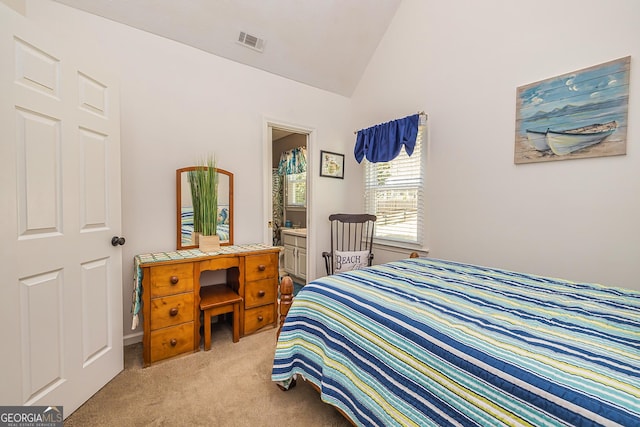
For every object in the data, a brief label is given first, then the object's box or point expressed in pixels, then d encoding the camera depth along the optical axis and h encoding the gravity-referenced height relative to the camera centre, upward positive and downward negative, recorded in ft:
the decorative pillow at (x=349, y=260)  9.77 -1.91
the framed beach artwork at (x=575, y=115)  5.69 +2.17
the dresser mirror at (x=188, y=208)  8.01 -0.02
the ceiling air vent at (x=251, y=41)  8.47 +5.32
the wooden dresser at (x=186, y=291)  6.48 -2.24
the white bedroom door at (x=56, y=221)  4.06 -0.26
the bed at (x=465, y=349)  2.38 -1.52
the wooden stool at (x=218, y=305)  7.25 -2.68
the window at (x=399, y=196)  9.48 +0.48
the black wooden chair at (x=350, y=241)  9.82 -1.40
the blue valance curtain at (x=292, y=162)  15.78 +2.88
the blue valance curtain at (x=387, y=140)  9.11 +2.53
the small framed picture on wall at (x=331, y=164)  11.45 +1.90
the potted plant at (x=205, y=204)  7.93 +0.10
